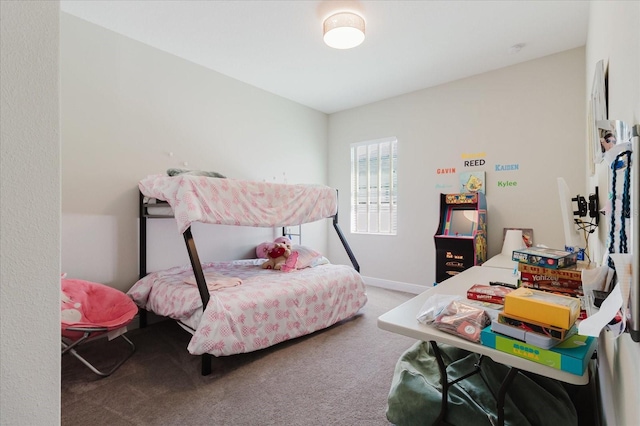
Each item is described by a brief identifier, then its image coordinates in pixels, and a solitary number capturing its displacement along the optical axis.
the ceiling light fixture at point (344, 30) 2.34
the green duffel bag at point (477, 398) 1.29
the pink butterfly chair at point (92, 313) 1.99
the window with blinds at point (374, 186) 4.30
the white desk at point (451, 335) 0.85
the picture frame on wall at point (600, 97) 1.22
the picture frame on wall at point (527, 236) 3.07
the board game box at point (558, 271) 1.26
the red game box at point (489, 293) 1.22
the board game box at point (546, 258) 1.29
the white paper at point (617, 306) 0.56
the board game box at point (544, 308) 0.84
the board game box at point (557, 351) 0.81
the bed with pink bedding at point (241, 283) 2.17
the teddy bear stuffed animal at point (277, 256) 3.23
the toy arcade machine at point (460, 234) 3.06
